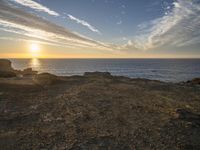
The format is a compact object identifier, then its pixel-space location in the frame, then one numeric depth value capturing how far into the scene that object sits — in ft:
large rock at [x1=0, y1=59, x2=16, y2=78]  84.93
